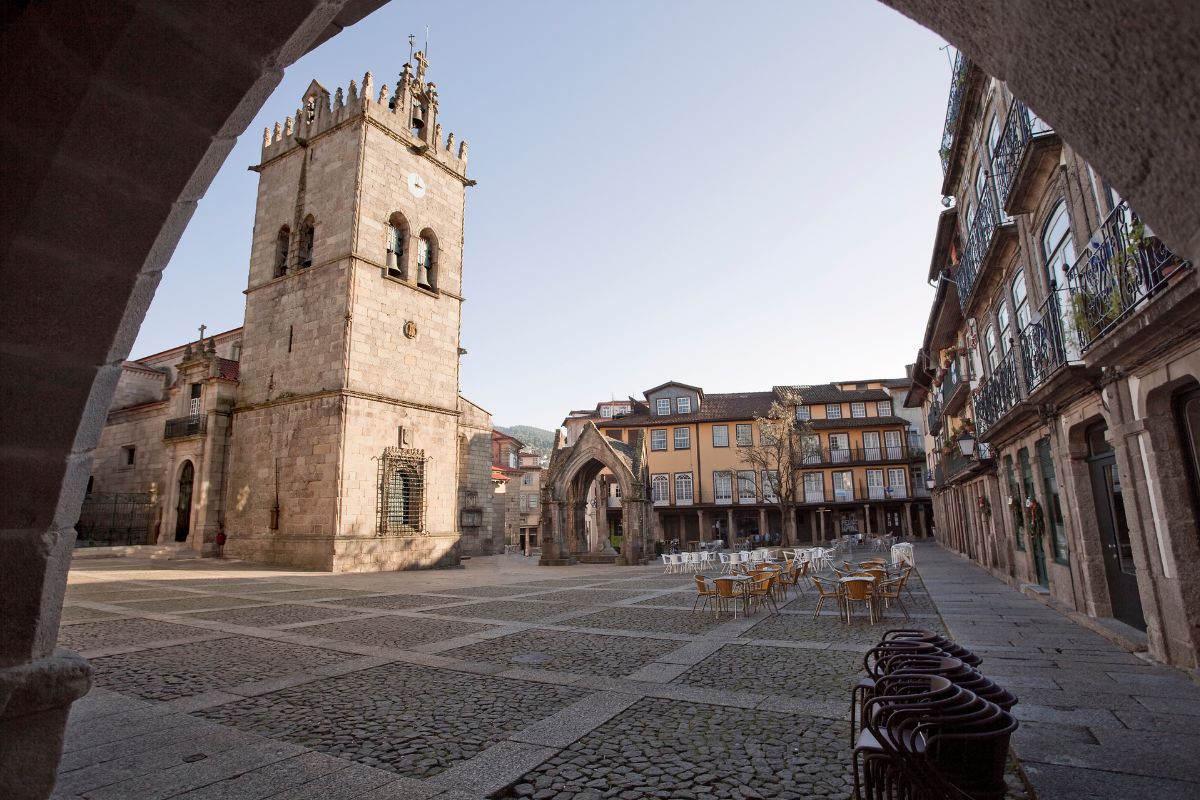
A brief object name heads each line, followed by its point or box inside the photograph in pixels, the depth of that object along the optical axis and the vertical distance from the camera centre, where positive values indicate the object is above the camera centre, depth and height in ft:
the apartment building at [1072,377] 20.54 +5.48
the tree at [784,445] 99.18 +13.54
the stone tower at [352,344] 67.92 +21.69
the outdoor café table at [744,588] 35.01 -3.66
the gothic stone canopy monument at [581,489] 82.64 +4.61
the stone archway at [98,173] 4.81 +2.82
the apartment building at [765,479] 150.00 +13.21
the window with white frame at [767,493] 143.02 +6.86
